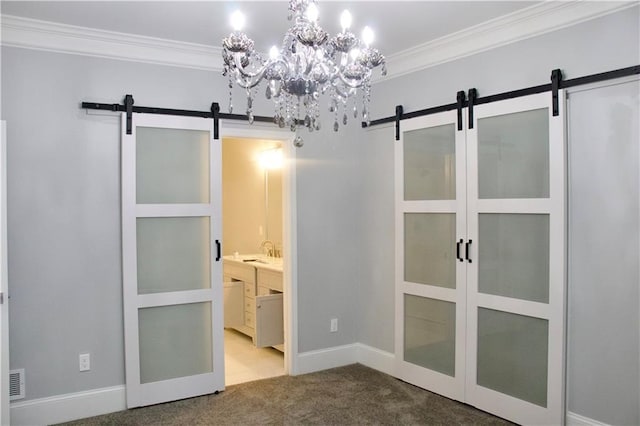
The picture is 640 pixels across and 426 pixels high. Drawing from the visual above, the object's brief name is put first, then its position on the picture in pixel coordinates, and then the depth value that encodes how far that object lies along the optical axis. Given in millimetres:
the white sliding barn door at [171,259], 3646
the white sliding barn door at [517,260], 3100
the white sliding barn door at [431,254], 3709
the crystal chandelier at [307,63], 2105
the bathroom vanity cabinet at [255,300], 4836
